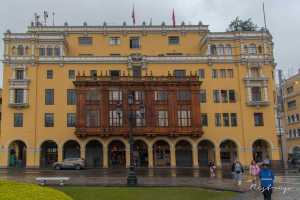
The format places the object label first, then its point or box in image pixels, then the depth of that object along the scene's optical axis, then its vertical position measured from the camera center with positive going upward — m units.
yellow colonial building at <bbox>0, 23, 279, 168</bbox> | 45.48 +5.49
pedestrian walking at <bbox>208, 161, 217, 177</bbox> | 29.99 -2.95
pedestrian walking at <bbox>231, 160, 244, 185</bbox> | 23.33 -2.47
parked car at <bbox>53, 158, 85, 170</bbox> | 39.81 -2.87
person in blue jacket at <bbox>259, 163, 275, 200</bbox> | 14.05 -2.05
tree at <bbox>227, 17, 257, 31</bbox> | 61.67 +22.50
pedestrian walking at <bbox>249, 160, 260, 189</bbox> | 21.66 -2.32
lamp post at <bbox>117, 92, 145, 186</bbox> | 22.27 -2.58
